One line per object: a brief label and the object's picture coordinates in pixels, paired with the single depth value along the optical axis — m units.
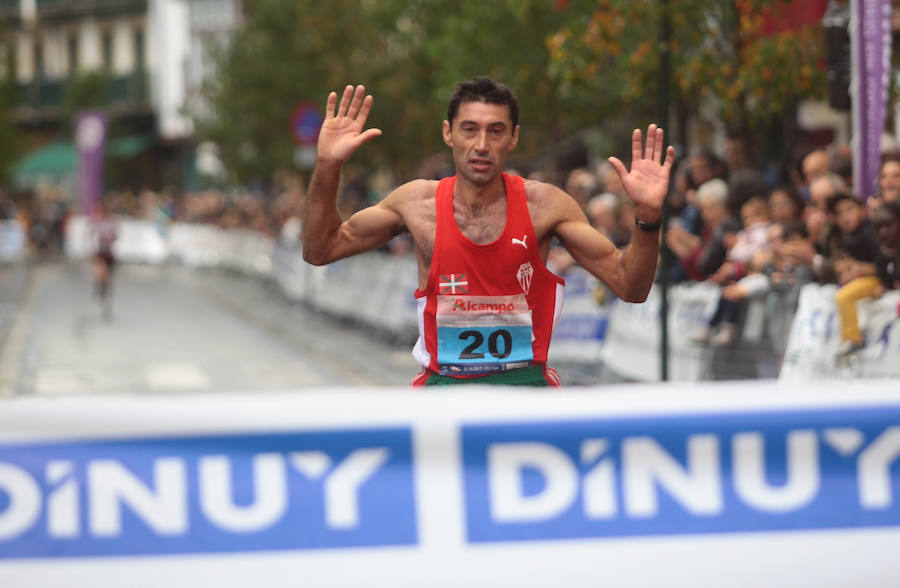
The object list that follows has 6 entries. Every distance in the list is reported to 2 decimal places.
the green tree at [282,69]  61.94
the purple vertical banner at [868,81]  19.37
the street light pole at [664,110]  18.94
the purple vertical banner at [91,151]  82.75
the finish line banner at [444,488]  6.50
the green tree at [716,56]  28.37
